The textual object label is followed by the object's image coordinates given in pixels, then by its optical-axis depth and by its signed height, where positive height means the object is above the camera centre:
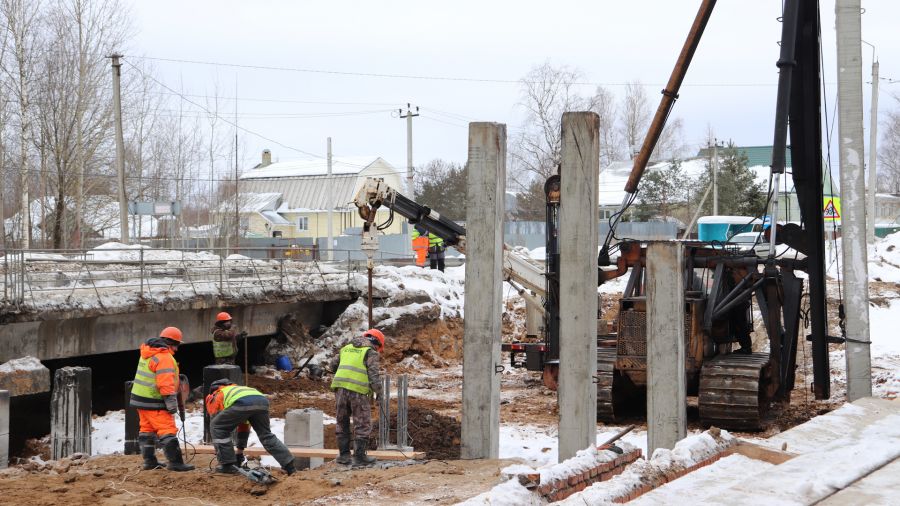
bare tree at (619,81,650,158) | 67.25 +10.76
